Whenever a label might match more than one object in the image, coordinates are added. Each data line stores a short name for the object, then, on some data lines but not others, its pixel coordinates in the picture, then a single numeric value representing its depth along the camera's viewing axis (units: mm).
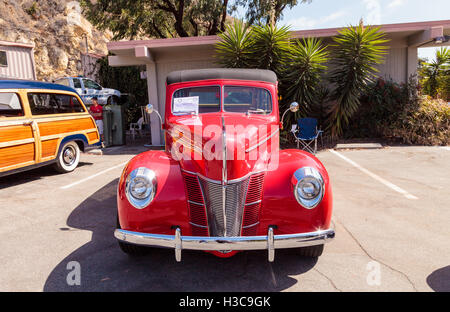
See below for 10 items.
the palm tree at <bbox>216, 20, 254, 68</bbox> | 8867
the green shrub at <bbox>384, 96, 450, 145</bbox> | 8758
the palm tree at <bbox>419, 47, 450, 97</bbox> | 12281
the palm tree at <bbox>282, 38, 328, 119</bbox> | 8633
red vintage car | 2418
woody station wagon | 5410
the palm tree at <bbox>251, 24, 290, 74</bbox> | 8719
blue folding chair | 8258
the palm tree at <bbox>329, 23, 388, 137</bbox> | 8531
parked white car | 14576
